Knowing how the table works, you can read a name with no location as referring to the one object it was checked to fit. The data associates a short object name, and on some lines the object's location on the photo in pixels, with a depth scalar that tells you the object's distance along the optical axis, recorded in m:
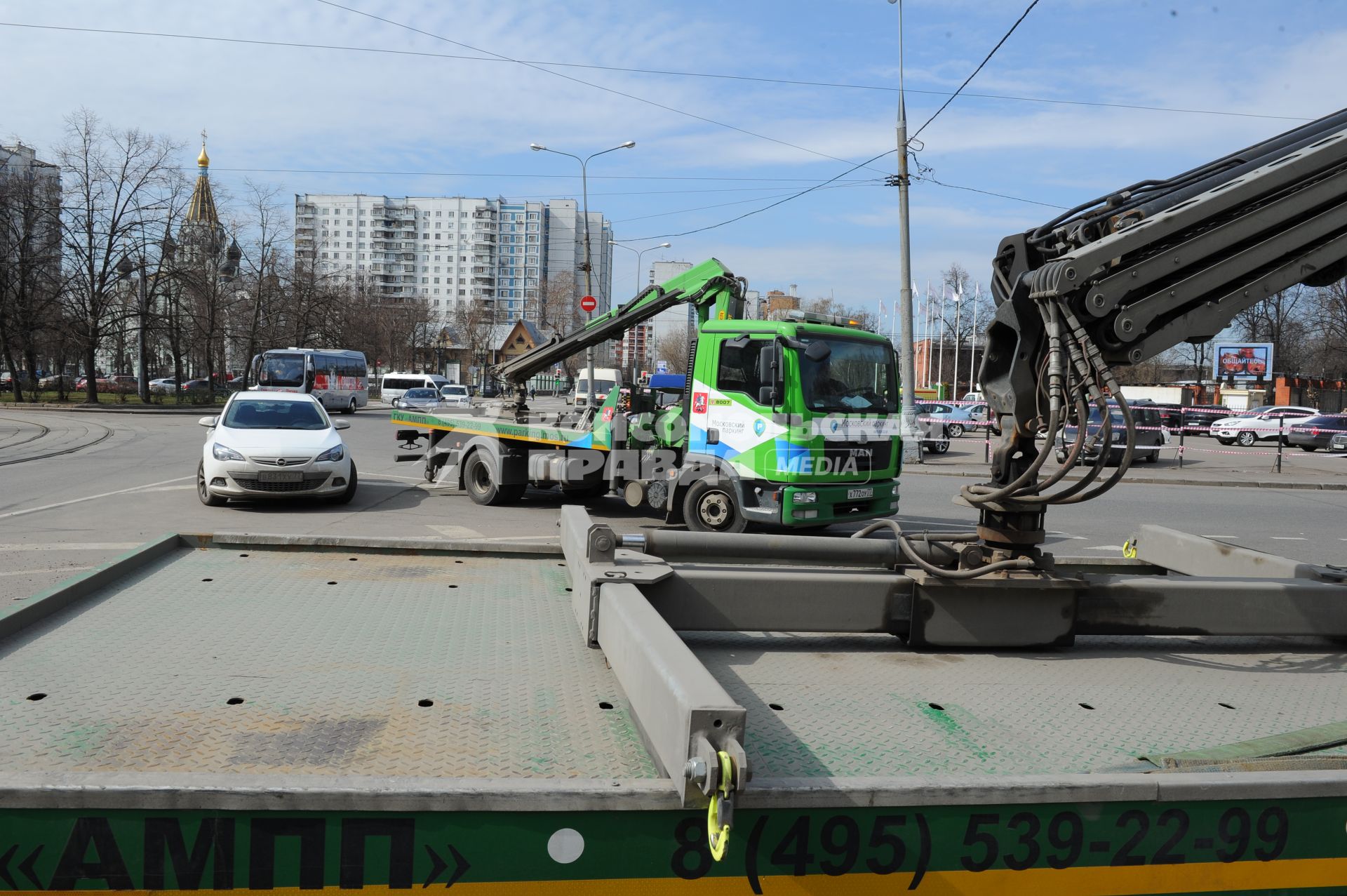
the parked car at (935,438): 30.59
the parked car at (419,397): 53.67
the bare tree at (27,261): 47.75
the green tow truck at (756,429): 10.83
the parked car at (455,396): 50.97
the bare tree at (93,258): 47.56
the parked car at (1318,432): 39.31
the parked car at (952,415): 40.44
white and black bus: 50.41
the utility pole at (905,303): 22.44
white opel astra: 13.12
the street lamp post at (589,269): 27.46
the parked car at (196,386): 69.26
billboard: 65.81
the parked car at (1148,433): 27.30
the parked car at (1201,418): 45.97
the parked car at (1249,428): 42.41
